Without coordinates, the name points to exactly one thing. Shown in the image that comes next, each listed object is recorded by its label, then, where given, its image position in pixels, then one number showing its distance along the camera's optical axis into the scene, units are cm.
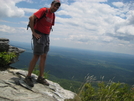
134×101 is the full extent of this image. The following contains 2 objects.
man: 412
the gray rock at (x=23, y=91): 322
